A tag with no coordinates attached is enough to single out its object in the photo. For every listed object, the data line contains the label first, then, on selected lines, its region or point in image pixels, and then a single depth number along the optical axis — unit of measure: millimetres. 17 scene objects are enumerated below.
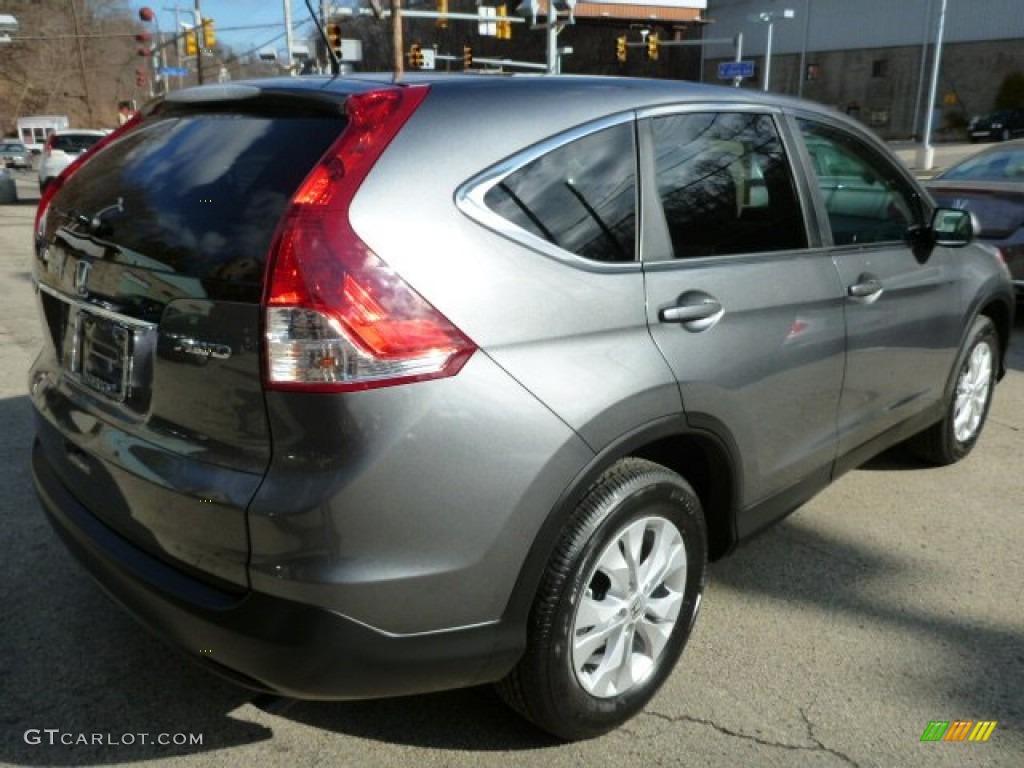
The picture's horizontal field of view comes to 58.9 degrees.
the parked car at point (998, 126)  43500
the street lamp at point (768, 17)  38972
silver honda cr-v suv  1906
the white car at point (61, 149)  20781
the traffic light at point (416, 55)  27828
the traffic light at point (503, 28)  27531
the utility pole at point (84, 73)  52266
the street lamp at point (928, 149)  29281
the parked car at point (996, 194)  7125
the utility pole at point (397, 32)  23094
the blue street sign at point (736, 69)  31491
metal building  50438
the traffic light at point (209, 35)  30344
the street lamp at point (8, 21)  23312
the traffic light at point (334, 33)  16886
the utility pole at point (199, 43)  32425
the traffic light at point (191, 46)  40562
